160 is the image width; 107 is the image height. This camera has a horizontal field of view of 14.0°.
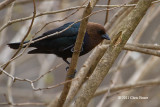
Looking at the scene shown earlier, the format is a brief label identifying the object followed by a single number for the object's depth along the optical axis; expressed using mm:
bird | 8766
